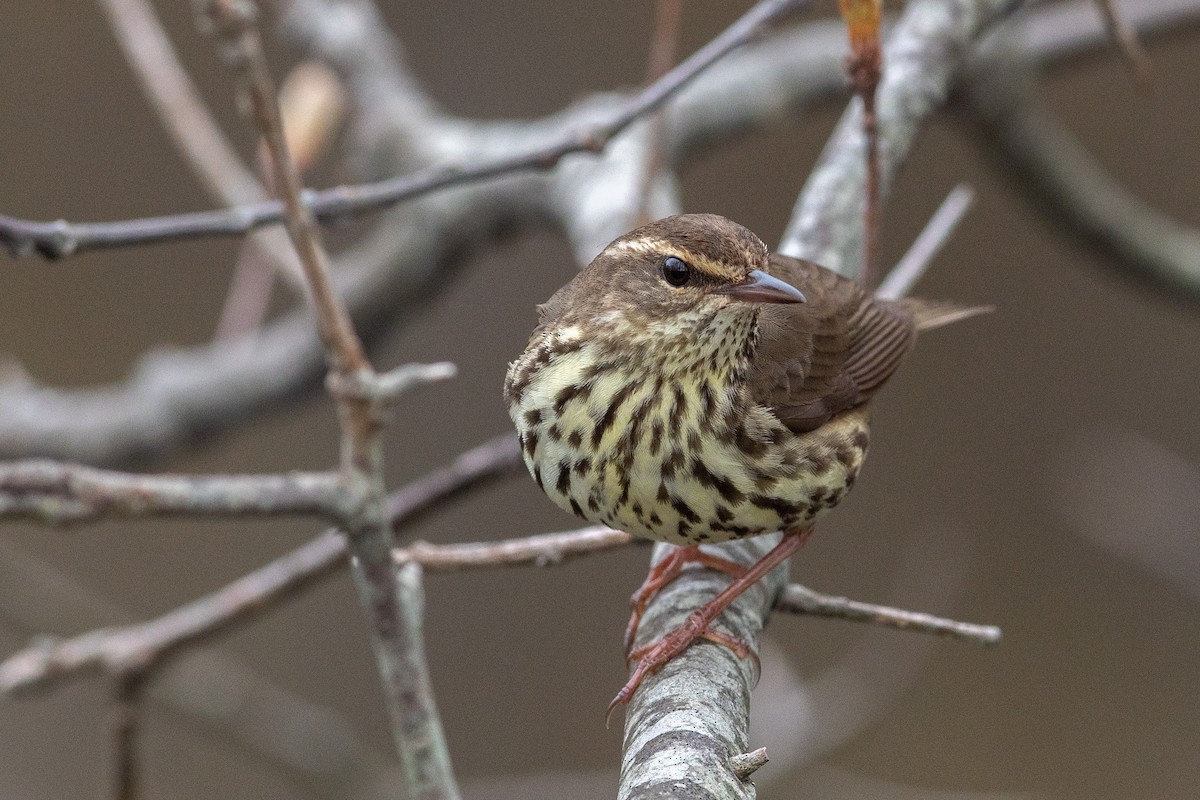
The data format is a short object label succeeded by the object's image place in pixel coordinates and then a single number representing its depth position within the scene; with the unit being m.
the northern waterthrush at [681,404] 5.90
